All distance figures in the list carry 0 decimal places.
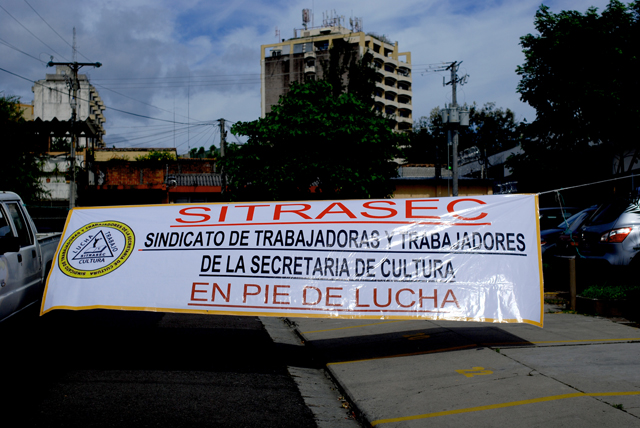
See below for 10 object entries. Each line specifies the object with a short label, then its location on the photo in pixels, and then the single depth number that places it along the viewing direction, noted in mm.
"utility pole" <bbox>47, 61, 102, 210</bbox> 31844
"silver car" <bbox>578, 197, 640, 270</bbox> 9555
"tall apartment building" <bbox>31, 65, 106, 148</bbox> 68312
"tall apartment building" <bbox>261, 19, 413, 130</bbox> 84625
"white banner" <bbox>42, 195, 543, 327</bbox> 6199
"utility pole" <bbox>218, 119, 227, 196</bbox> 37906
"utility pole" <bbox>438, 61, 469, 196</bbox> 26359
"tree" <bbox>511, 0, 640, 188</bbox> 15234
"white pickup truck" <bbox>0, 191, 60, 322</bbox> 6281
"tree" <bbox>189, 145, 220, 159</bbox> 62241
